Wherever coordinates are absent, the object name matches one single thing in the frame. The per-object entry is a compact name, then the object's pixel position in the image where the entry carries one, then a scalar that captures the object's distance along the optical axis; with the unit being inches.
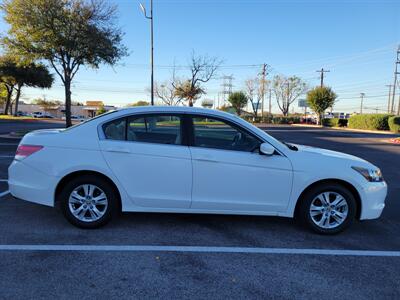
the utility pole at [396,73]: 2411.2
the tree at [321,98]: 2273.6
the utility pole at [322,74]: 2805.1
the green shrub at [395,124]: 1435.8
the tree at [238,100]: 3297.2
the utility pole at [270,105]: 3634.4
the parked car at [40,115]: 3369.8
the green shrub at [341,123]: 2126.5
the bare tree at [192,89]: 1791.8
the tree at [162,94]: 2479.7
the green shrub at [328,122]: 2232.0
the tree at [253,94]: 3324.3
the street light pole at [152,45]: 856.4
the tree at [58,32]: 605.0
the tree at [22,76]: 1863.9
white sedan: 169.0
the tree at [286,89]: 3632.9
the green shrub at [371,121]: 1615.4
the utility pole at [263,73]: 2902.6
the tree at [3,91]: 2289.7
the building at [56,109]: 4389.8
